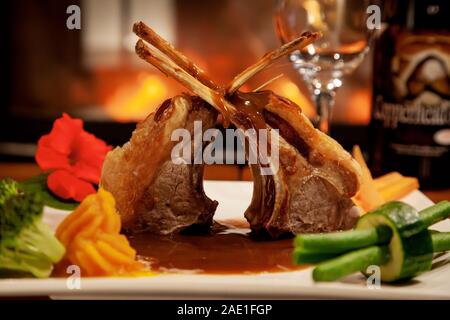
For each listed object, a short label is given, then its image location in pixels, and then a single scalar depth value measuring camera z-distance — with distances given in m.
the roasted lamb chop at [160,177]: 0.93
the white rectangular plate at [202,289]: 0.81
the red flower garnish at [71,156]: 1.05
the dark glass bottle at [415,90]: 1.22
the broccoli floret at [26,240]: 0.84
